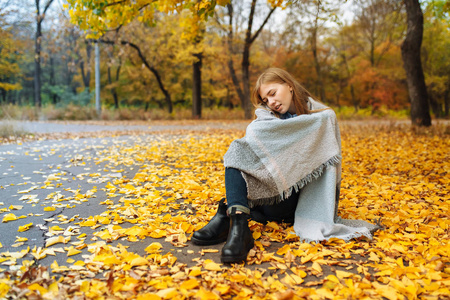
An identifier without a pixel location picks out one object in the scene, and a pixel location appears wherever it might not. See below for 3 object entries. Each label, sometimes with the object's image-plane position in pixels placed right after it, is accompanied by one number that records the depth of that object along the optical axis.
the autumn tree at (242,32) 13.57
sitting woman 2.09
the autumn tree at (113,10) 4.41
